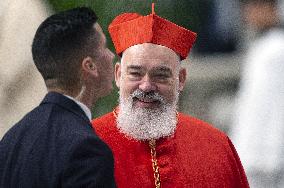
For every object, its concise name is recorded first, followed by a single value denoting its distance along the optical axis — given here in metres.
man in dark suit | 5.02
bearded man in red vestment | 7.23
